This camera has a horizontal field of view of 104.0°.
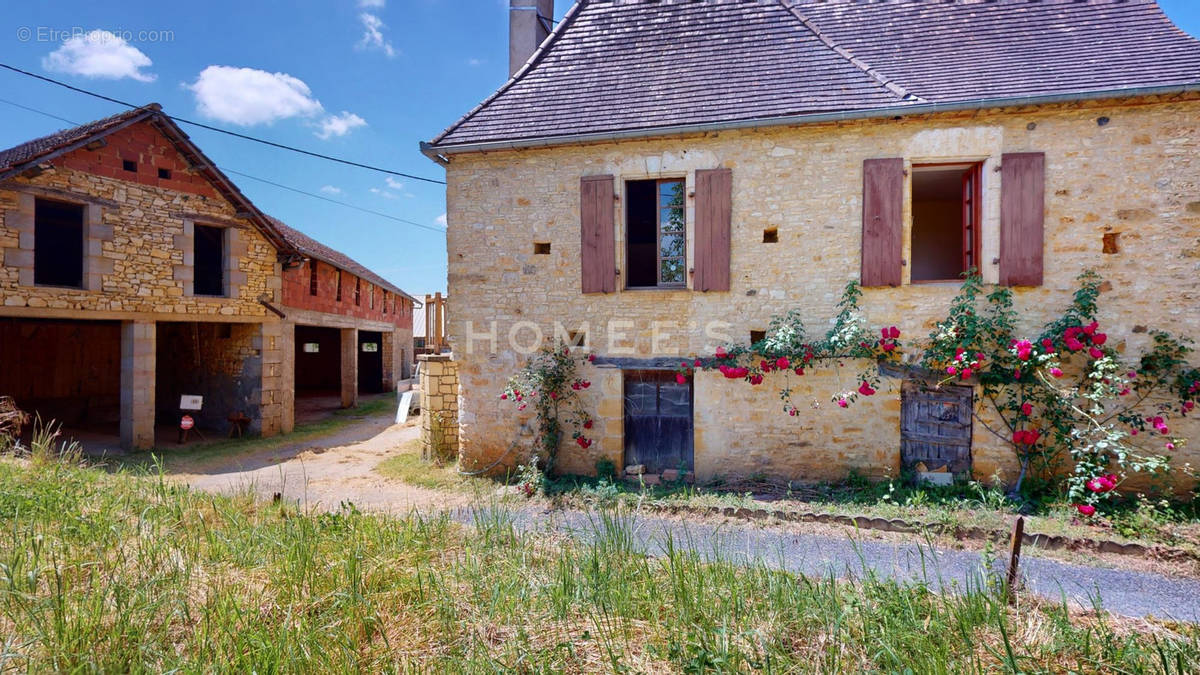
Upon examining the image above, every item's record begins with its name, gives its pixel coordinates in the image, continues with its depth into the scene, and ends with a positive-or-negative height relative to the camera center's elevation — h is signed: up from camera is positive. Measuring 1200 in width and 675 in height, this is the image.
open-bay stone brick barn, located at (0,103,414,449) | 7.66 +0.92
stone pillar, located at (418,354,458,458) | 7.54 -1.14
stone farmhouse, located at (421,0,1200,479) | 5.35 +1.81
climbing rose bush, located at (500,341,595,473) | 6.38 -0.81
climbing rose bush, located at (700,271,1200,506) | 5.11 -0.35
